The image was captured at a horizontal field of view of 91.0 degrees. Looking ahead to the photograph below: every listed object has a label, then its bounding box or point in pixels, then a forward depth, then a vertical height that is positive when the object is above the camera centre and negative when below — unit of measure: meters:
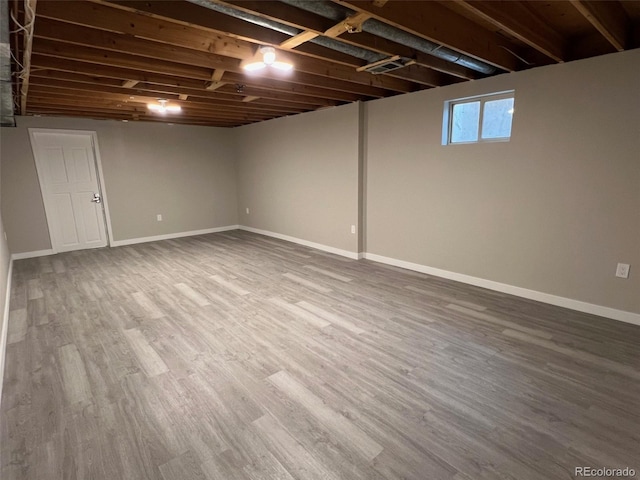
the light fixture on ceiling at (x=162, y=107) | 4.20 +0.99
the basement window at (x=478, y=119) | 3.36 +0.58
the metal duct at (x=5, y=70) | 1.44 +0.74
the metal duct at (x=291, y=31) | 1.78 +0.95
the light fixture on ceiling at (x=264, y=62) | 2.42 +0.92
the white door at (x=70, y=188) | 5.26 -0.11
